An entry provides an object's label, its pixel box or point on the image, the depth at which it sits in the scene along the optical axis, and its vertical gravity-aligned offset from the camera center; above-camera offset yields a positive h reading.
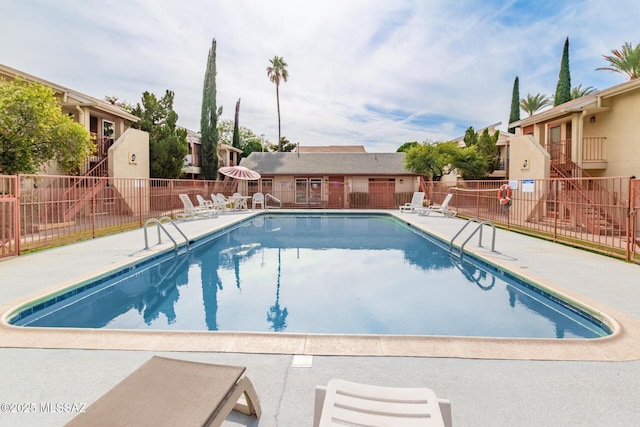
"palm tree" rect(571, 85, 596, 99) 28.89 +8.29
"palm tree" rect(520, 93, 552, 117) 34.25 +8.83
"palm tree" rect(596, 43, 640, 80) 22.20 +8.32
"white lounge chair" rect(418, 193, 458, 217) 17.31 -0.59
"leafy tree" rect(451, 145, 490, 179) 23.12 +2.21
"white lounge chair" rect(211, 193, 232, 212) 19.47 -0.22
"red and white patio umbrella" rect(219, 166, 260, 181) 20.91 +1.44
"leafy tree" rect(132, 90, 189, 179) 20.00 +3.56
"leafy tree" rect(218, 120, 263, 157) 48.47 +9.36
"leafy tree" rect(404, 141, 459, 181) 23.44 +2.54
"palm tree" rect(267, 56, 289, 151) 38.94 +13.42
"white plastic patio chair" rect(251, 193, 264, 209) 22.57 -0.05
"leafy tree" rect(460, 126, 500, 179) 23.16 +2.53
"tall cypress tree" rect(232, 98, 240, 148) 40.53 +7.02
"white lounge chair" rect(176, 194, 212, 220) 16.27 -0.56
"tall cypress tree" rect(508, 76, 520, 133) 35.97 +9.21
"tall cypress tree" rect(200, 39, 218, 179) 28.00 +5.78
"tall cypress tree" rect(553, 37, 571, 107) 27.89 +8.64
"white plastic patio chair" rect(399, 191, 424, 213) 19.76 -0.35
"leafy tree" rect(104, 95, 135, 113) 30.67 +8.44
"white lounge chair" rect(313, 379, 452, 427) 1.69 -1.00
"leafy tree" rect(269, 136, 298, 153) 52.60 +7.52
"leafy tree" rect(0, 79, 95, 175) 10.73 +2.07
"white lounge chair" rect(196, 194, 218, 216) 17.61 -0.31
